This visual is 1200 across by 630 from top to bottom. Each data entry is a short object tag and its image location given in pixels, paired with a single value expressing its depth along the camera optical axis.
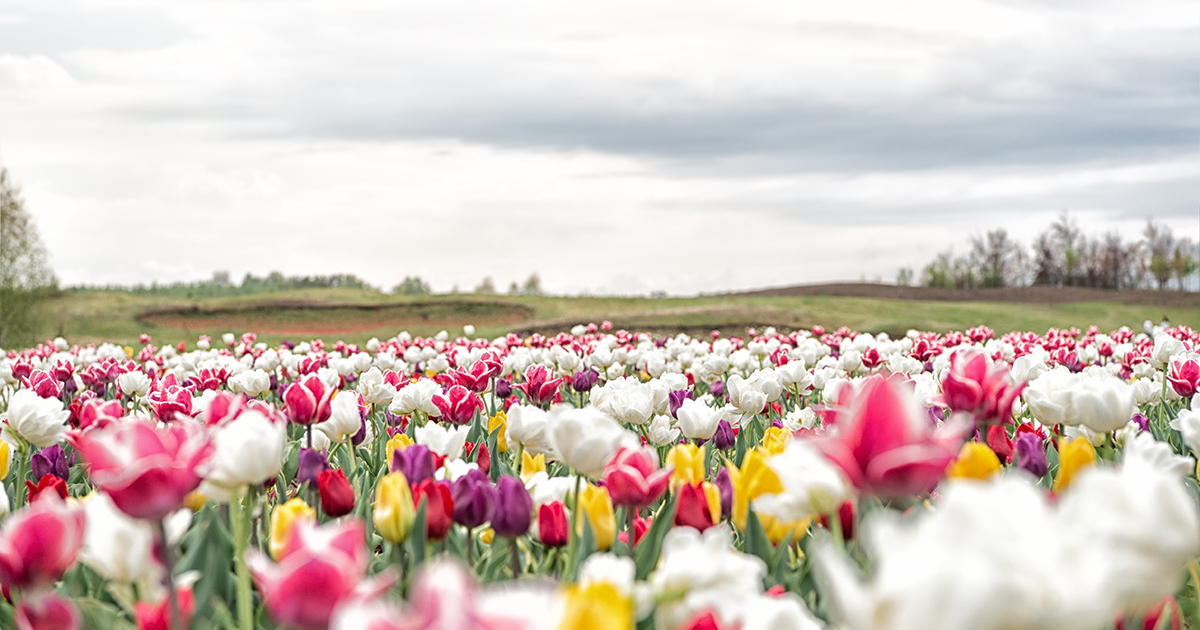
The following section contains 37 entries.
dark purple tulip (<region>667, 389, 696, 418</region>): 4.57
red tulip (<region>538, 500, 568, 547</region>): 2.16
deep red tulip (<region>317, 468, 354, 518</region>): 2.30
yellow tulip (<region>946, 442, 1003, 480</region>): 1.72
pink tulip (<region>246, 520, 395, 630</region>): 1.07
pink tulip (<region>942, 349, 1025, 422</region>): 2.28
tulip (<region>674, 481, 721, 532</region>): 2.15
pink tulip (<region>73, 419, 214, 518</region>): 1.41
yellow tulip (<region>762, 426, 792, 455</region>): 2.54
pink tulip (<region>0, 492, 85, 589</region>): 1.51
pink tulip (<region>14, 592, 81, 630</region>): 1.41
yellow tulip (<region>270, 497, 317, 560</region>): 1.86
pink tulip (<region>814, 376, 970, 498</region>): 1.31
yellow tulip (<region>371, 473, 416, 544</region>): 1.98
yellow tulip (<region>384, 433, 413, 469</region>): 3.10
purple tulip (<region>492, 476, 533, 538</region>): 2.02
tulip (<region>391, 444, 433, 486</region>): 2.30
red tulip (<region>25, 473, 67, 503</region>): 2.81
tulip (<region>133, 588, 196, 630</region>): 1.61
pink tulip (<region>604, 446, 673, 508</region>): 2.05
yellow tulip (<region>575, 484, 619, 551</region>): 2.09
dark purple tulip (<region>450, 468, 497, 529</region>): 2.10
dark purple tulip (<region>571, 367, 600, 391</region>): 5.84
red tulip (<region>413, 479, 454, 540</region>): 2.04
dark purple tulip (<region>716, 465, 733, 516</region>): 2.36
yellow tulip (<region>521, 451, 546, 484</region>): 2.57
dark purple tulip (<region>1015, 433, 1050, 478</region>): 2.42
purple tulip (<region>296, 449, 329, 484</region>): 2.70
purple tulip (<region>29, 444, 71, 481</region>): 3.52
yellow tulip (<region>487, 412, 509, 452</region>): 3.68
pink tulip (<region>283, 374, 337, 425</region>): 2.74
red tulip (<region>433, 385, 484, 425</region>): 3.37
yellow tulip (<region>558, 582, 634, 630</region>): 0.97
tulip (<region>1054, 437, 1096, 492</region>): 1.93
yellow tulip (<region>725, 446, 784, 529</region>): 2.19
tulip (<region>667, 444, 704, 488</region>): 2.36
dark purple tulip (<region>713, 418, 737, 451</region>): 3.64
